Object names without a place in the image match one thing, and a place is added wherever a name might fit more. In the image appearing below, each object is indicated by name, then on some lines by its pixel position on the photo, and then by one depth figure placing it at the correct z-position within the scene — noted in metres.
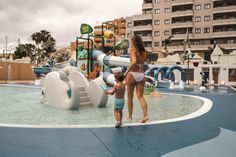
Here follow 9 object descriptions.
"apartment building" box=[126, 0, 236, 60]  55.28
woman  6.35
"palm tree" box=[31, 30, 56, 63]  68.31
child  5.94
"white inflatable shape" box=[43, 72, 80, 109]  9.09
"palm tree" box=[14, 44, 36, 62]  68.94
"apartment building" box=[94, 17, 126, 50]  87.19
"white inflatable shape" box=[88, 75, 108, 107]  9.66
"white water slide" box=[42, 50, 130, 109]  9.17
